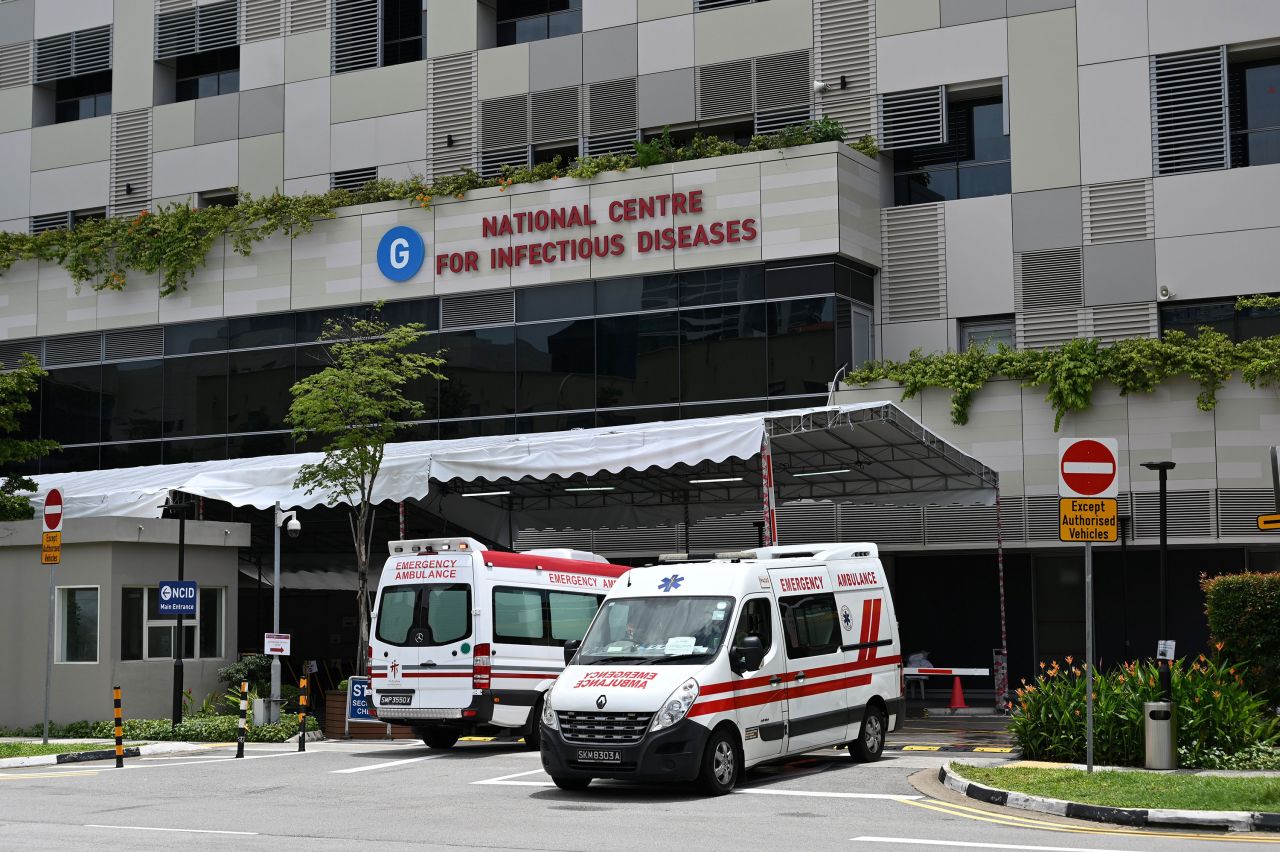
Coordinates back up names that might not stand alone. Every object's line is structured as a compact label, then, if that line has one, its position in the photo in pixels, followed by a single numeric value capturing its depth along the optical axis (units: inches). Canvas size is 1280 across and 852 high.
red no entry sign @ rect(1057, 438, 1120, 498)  593.6
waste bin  607.8
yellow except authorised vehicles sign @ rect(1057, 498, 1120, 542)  593.9
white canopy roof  914.1
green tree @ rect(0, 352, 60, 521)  1129.4
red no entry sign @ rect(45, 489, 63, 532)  922.1
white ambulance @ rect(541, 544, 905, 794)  596.7
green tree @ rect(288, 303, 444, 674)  1043.3
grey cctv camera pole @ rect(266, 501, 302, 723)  1003.9
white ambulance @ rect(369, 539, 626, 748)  820.6
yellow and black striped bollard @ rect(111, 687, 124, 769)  812.6
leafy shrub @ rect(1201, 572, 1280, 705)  716.7
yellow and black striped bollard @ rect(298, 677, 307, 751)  899.4
